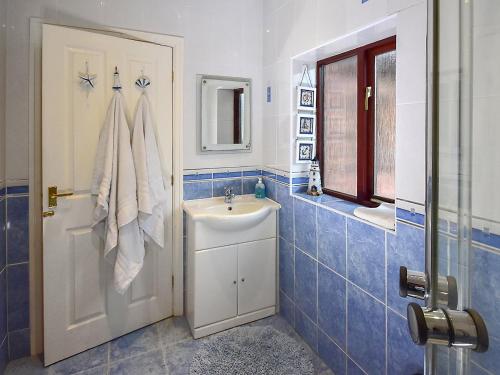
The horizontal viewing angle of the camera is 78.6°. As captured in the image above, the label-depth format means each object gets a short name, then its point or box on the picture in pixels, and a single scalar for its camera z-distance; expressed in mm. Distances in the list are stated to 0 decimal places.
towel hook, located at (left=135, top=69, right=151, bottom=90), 1937
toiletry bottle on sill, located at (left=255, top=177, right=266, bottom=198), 2381
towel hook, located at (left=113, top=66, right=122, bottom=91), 1829
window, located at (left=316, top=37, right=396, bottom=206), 1684
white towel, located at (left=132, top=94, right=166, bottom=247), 1847
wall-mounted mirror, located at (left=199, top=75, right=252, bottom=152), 2236
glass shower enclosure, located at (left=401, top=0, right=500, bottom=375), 526
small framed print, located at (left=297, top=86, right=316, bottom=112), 2041
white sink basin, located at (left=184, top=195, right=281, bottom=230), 1908
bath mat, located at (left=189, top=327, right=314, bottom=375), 1708
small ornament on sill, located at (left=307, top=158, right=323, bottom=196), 2037
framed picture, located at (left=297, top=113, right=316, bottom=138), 2066
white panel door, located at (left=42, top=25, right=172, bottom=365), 1715
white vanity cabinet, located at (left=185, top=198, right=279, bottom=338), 1977
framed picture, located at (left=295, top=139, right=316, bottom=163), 2078
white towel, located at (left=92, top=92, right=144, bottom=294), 1763
